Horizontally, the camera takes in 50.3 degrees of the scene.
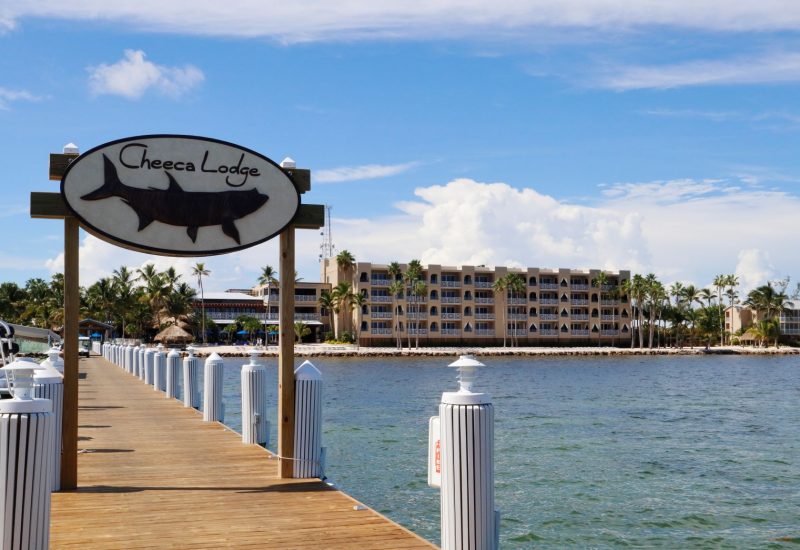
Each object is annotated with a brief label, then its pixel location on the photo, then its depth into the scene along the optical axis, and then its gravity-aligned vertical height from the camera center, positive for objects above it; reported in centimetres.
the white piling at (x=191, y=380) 2161 -87
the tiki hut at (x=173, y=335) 10275 +139
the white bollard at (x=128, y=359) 4159 -63
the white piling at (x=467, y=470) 689 -102
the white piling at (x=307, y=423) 1089 -100
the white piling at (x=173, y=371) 2545 -74
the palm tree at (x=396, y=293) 11581 +705
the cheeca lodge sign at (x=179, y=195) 1012 +185
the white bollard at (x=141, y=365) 3503 -76
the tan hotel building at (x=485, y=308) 11800 +504
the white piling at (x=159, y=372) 2860 -86
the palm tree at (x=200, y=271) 12838 +1128
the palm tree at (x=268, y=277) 12775 +1031
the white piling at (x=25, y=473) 625 -93
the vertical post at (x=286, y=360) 1085 -19
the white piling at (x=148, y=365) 3212 -71
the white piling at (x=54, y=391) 1010 -53
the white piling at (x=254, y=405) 1432 -102
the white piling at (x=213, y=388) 1769 -87
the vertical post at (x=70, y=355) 1008 -9
